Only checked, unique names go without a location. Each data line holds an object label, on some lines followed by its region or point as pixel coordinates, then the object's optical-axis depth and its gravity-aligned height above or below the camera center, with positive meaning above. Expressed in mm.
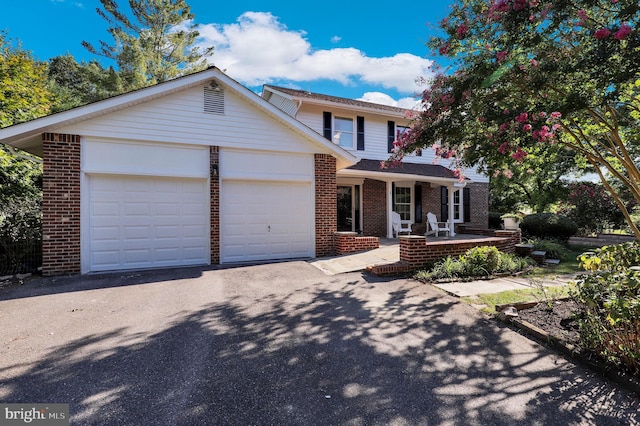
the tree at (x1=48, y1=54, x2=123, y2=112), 19469 +8454
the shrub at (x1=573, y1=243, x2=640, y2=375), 2959 -935
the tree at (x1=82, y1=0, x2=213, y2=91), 20219 +11671
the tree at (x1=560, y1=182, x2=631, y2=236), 14016 +182
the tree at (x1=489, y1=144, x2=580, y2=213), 20953 +1915
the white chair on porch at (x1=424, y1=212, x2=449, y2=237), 13588 -440
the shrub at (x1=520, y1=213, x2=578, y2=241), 12836 -483
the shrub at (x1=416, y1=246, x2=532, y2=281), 6684 -1117
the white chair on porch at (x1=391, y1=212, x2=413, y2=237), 13008 -306
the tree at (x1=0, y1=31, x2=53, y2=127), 10250 +4341
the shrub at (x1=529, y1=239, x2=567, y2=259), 9656 -1037
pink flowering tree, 3861 +1866
